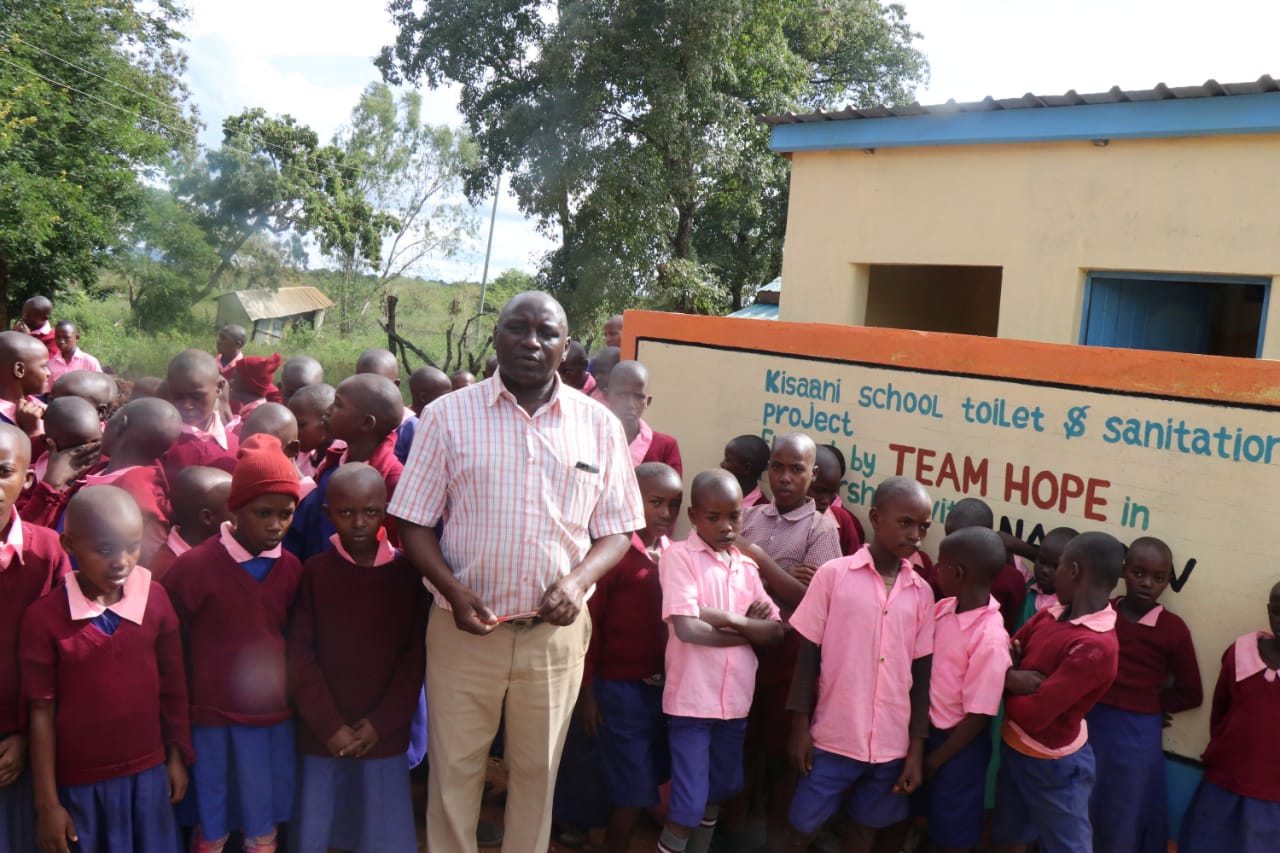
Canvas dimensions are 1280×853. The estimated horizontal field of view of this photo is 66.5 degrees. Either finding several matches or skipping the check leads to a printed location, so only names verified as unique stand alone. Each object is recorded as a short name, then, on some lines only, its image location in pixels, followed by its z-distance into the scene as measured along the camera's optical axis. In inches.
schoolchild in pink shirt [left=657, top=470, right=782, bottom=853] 126.9
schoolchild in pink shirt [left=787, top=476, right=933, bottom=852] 121.6
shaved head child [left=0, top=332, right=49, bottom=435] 180.2
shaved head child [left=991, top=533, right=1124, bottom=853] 116.4
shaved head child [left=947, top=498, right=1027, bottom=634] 144.3
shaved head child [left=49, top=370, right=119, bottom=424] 177.9
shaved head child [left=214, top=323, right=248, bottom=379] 288.0
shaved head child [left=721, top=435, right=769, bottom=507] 171.2
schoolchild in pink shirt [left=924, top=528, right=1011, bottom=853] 119.5
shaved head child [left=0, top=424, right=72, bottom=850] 99.7
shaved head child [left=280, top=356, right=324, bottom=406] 202.8
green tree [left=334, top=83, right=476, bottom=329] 1267.2
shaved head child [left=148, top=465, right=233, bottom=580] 125.4
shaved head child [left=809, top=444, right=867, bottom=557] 157.8
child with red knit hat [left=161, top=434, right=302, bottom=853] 110.7
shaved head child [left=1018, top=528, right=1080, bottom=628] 142.2
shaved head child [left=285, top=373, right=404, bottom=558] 142.1
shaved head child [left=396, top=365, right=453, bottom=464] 213.8
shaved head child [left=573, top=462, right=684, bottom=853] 134.6
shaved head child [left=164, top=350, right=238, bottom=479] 157.9
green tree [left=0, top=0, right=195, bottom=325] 546.0
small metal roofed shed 1071.6
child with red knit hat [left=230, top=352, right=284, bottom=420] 245.3
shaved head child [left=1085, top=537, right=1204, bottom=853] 130.2
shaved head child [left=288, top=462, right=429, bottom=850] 114.4
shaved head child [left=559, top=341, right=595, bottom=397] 222.5
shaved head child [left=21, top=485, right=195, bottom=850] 98.1
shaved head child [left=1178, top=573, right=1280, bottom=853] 121.6
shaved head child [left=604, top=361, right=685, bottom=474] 175.3
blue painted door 247.6
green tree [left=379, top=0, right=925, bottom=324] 501.4
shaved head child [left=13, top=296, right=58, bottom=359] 317.7
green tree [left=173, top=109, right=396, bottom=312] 975.0
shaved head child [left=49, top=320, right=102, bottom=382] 298.5
